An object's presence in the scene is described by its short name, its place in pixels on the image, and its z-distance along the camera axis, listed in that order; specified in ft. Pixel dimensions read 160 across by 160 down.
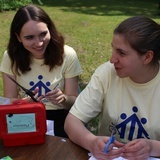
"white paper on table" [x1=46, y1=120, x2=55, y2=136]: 5.99
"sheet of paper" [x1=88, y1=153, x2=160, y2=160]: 4.78
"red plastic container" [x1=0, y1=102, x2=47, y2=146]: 4.83
